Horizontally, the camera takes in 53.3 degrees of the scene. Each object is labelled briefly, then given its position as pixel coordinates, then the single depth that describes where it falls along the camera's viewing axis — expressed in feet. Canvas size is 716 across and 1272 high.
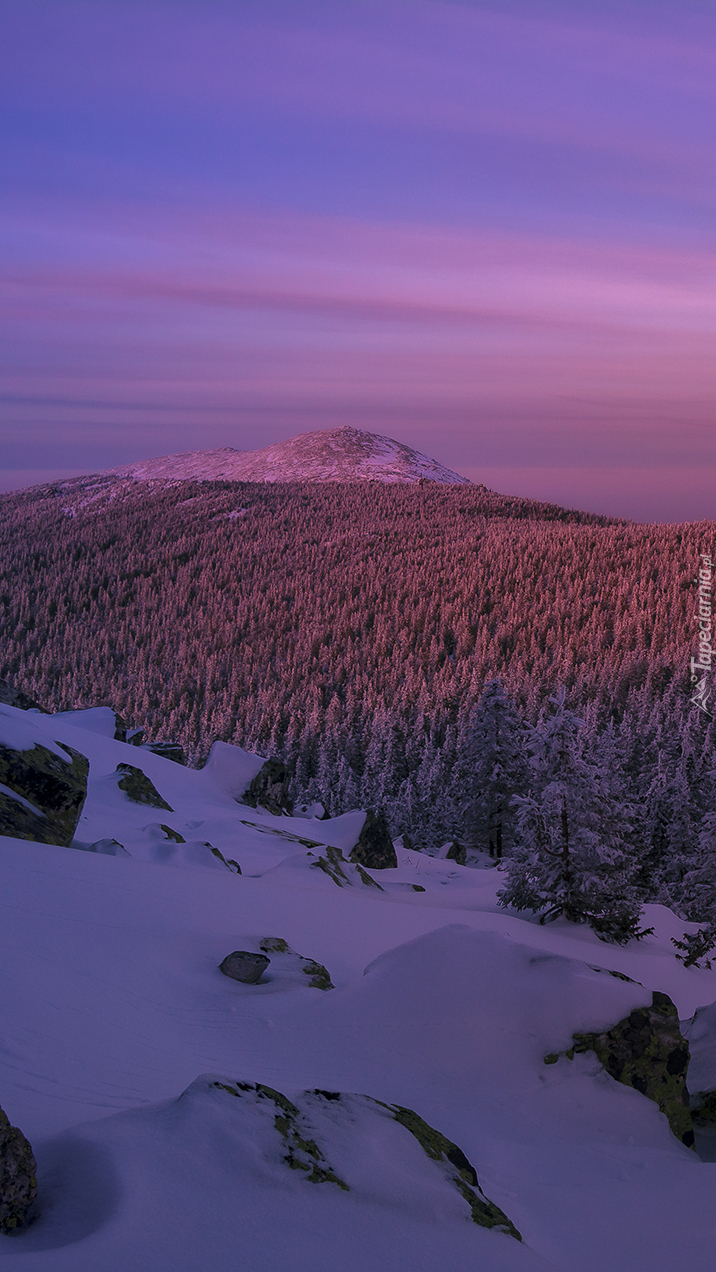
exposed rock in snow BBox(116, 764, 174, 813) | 66.74
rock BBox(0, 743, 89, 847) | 40.45
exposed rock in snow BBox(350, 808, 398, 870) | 86.53
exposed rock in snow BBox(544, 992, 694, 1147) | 25.34
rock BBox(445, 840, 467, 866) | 118.52
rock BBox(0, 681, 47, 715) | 77.87
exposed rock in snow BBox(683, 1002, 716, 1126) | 26.96
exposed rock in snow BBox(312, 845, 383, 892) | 62.03
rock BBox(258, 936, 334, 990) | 32.19
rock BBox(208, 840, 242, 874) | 53.44
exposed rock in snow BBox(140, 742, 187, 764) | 104.15
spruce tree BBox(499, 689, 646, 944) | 61.16
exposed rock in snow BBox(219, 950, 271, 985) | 30.71
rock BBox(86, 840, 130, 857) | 43.98
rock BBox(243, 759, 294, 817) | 96.94
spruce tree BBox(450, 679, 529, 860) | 113.60
